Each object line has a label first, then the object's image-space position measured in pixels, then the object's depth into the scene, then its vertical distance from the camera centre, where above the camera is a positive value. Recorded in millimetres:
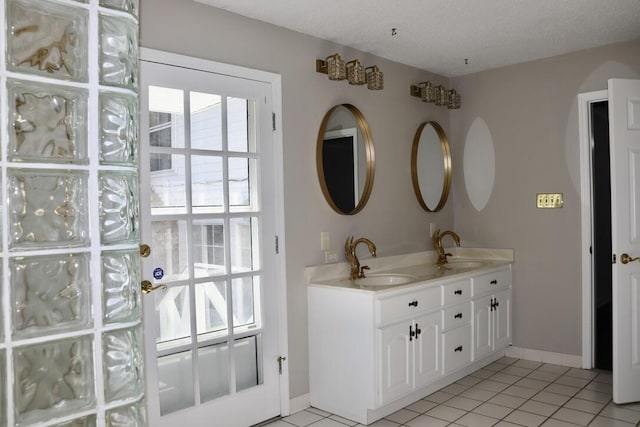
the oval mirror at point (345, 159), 3543 +361
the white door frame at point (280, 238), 3229 -169
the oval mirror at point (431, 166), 4355 +367
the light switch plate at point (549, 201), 4164 +49
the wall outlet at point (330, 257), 3510 -316
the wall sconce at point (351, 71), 3432 +937
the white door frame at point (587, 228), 4023 -167
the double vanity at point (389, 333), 3062 -792
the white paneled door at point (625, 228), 3264 -141
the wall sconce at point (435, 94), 4285 +957
